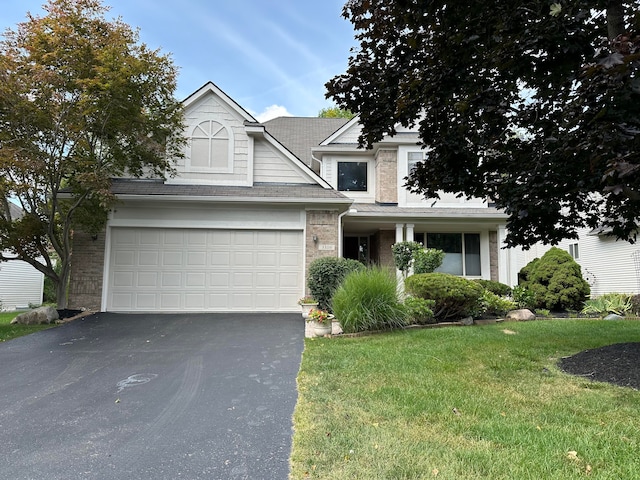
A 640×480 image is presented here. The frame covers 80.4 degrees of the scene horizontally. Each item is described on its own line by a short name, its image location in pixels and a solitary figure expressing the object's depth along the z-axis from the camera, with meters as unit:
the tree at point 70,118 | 7.83
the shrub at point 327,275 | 9.34
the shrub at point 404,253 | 12.27
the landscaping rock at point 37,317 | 8.76
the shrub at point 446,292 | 8.34
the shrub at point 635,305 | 10.48
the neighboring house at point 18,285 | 18.78
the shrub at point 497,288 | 11.59
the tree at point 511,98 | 3.50
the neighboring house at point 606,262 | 13.93
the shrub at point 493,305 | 9.40
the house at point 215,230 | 10.09
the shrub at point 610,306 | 10.45
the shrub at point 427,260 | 11.67
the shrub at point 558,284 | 11.23
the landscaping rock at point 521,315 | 9.35
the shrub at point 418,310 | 7.93
